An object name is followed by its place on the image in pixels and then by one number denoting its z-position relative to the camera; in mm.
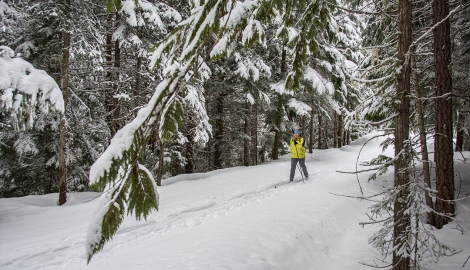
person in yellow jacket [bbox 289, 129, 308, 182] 10781
